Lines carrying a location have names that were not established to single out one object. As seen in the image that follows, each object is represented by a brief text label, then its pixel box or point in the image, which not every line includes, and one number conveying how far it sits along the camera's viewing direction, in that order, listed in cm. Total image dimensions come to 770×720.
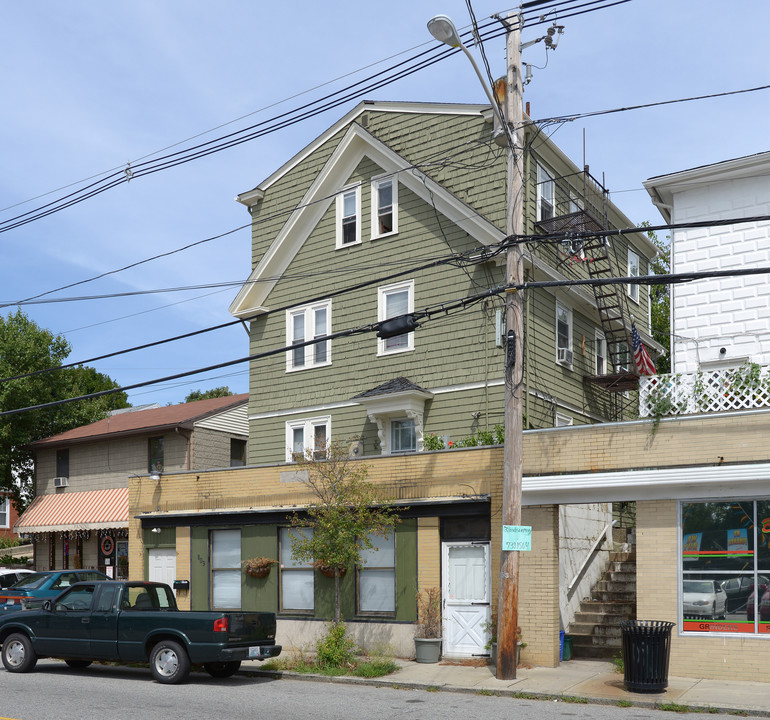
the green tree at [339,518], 1752
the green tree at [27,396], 3584
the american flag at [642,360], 1939
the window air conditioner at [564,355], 2367
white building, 1977
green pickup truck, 1488
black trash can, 1382
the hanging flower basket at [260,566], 2017
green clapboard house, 2219
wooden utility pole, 1507
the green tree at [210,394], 6177
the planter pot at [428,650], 1717
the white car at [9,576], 2478
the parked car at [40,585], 2205
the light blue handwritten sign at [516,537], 1493
